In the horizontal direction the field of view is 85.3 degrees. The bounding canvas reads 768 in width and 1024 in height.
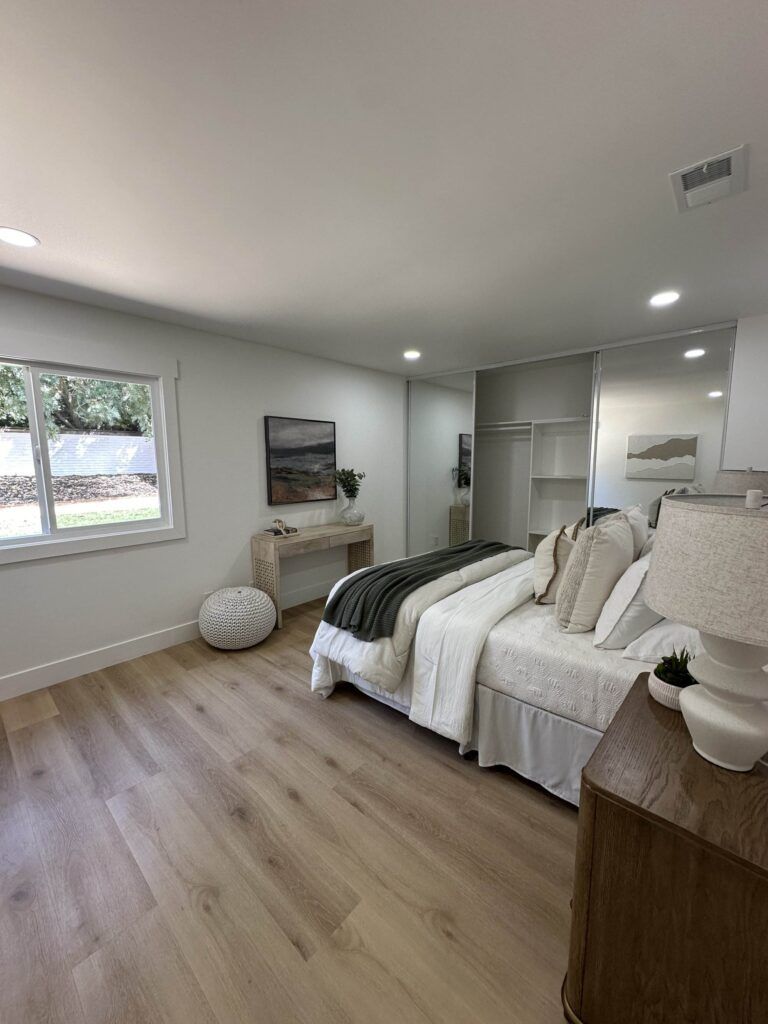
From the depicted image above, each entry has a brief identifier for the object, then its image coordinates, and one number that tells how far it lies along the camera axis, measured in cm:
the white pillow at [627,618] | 168
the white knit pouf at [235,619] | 309
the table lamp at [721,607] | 76
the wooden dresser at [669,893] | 80
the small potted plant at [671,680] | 120
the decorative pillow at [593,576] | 186
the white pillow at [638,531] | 204
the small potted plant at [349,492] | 423
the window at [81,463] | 256
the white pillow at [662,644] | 160
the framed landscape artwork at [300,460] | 378
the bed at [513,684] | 167
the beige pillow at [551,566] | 217
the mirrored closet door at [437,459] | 515
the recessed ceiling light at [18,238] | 181
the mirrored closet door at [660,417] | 307
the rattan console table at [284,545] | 348
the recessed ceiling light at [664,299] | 251
